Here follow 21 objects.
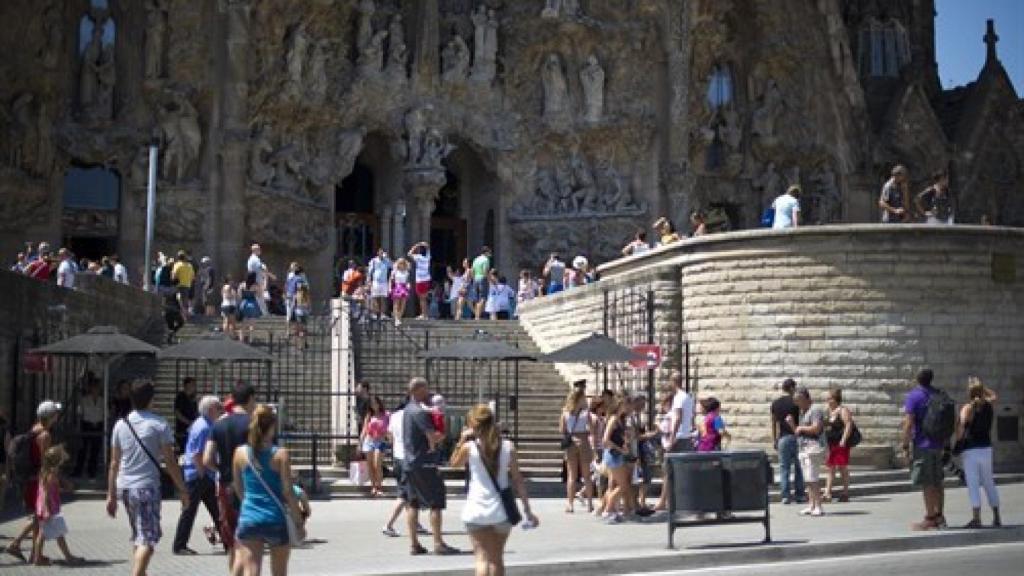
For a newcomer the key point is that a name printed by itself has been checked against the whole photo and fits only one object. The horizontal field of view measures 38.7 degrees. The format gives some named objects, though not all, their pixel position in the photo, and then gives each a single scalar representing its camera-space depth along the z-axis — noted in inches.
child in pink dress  514.3
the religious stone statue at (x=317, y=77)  1398.9
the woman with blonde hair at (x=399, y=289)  1166.3
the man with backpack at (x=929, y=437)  599.6
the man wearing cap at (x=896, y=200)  873.6
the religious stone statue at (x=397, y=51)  1459.2
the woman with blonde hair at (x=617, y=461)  649.6
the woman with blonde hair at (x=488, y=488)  373.4
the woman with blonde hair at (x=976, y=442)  602.2
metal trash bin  550.6
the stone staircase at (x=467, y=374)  881.5
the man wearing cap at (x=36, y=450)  526.3
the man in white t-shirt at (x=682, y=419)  706.8
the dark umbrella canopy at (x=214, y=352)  797.2
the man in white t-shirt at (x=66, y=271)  971.3
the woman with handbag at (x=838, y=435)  716.8
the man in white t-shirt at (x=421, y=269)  1240.8
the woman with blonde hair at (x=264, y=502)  354.9
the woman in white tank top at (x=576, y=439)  706.8
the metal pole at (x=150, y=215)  1123.9
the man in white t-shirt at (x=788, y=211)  946.1
